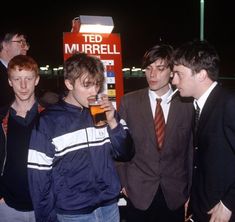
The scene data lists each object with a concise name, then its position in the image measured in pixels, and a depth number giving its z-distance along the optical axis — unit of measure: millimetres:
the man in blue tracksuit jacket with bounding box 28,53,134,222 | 2621
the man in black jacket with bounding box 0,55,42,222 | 2834
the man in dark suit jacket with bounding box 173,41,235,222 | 2742
